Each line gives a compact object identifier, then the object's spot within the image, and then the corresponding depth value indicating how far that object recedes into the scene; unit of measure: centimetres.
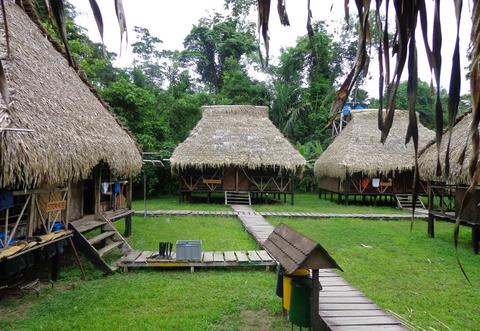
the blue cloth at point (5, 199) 570
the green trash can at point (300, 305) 427
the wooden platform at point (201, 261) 740
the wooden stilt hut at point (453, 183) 901
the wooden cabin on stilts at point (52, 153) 541
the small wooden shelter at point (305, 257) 395
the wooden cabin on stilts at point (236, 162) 1809
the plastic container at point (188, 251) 747
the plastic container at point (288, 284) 464
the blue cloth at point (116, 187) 1036
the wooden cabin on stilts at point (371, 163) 1817
